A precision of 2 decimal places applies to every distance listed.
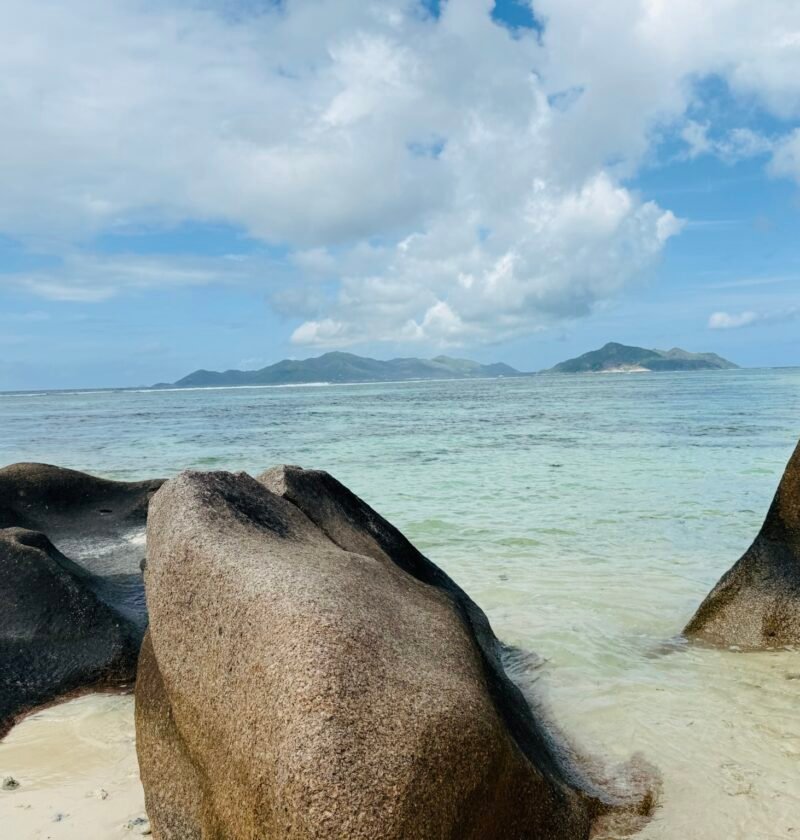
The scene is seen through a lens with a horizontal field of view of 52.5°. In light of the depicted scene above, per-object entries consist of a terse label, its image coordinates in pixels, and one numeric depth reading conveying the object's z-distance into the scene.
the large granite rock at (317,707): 2.70
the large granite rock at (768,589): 6.02
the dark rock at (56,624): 5.28
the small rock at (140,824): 3.75
